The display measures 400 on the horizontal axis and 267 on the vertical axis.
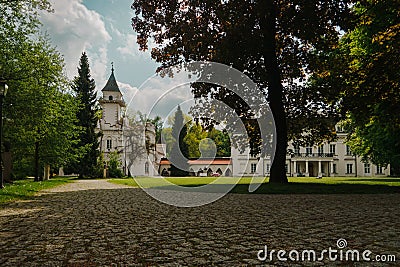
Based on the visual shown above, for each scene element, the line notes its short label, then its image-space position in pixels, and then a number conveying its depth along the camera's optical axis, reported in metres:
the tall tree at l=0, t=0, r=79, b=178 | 18.34
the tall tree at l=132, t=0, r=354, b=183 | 16.02
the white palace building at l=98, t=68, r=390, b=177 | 46.50
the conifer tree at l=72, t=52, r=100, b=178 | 46.79
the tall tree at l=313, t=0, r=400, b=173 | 15.29
